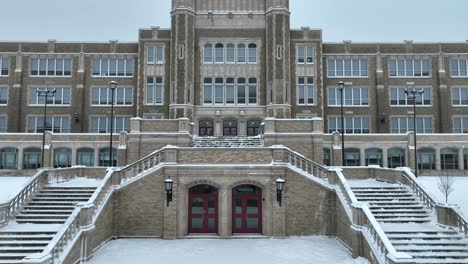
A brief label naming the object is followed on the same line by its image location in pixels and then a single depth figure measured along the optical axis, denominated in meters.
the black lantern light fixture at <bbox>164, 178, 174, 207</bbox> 20.18
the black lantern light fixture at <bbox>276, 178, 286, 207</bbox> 20.17
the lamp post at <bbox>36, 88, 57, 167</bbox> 35.54
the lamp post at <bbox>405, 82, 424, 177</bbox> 45.49
